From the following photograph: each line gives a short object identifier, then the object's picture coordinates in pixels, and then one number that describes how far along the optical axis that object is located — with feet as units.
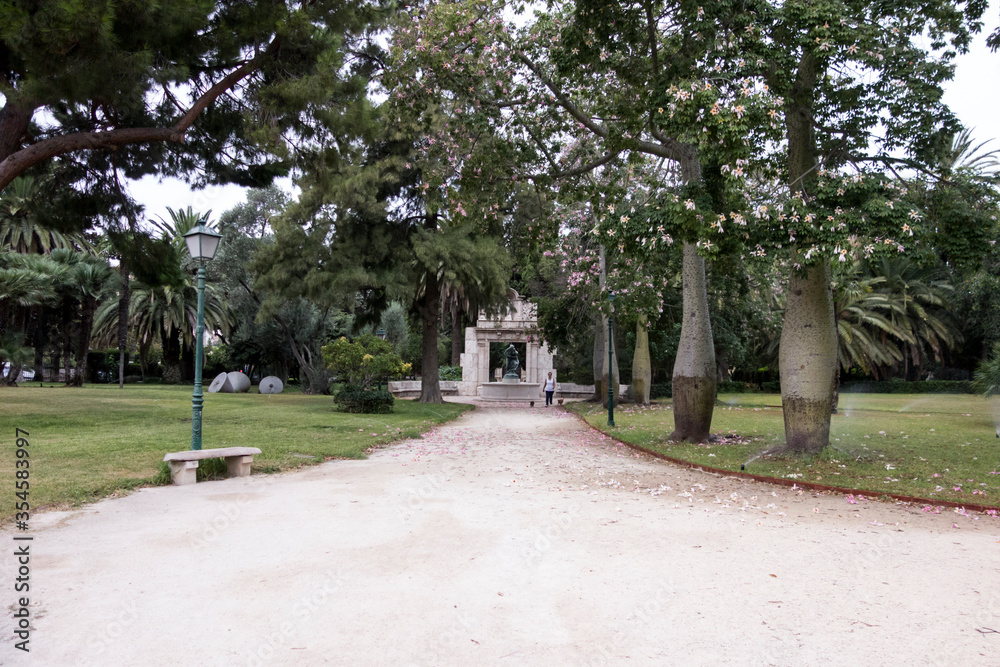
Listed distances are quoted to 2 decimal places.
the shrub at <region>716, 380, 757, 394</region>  115.82
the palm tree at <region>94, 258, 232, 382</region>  114.83
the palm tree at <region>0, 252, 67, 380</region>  61.82
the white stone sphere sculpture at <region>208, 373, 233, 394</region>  97.60
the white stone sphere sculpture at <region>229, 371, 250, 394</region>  100.83
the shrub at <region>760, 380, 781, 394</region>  125.80
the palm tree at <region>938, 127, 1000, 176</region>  105.09
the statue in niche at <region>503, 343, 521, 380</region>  106.73
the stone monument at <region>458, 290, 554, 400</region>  110.42
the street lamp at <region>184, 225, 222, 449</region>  28.14
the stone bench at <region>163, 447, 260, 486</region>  25.29
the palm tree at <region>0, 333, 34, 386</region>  55.98
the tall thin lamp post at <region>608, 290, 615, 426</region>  50.74
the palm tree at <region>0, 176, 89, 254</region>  72.19
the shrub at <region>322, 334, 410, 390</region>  59.91
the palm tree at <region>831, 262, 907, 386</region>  99.19
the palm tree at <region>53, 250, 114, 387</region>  85.97
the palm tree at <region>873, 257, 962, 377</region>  107.76
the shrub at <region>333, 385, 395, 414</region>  61.26
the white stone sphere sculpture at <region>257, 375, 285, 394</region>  100.68
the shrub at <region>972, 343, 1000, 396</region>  52.19
